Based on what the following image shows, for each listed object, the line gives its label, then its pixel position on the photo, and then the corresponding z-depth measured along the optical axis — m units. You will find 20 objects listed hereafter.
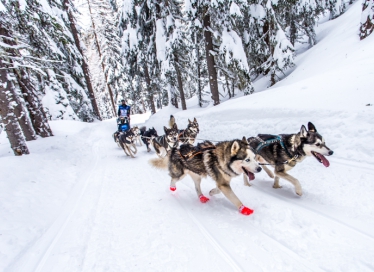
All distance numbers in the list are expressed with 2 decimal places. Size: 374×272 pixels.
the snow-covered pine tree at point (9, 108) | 6.64
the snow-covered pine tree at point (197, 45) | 11.15
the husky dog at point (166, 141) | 7.93
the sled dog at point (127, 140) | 9.75
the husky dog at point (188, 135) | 8.75
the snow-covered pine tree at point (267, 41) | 11.70
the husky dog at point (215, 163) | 3.53
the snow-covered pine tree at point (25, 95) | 7.04
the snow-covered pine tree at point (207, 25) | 10.79
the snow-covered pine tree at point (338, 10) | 19.52
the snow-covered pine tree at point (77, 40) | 18.70
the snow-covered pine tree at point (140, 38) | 15.41
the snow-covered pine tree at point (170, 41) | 13.92
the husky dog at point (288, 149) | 3.69
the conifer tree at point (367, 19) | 9.61
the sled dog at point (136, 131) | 10.14
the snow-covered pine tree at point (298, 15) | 13.10
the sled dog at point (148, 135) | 9.96
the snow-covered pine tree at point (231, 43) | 10.54
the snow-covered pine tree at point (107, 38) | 25.72
